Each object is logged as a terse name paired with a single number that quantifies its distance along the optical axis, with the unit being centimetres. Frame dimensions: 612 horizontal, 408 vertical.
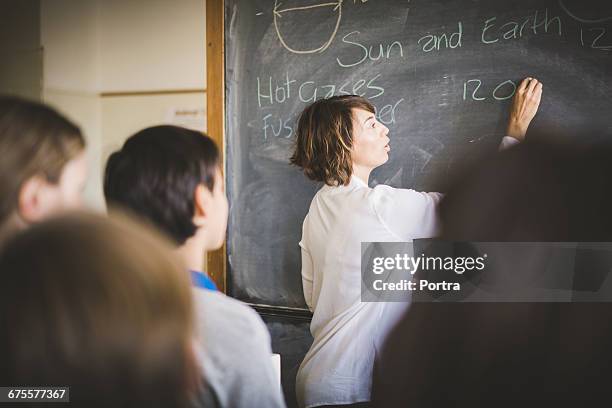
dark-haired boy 90
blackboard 177
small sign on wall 264
